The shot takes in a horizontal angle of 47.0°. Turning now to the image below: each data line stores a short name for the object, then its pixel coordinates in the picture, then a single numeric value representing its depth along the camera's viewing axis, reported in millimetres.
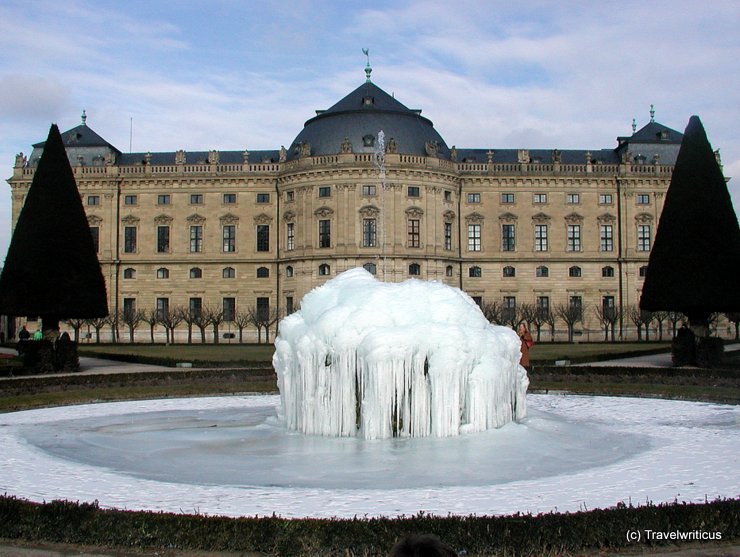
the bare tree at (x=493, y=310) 52719
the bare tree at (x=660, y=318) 53281
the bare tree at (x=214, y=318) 55962
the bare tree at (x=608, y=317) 56125
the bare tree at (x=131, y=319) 57000
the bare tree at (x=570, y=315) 55988
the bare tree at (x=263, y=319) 56625
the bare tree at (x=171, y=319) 54969
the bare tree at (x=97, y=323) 54375
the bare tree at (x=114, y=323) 55562
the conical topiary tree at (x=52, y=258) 25406
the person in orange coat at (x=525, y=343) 21969
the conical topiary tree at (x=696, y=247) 24609
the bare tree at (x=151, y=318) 56781
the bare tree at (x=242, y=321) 57819
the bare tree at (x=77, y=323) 48053
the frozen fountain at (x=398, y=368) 12773
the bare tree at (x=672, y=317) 50175
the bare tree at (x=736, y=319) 49219
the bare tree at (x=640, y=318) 53650
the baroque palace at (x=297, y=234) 63188
